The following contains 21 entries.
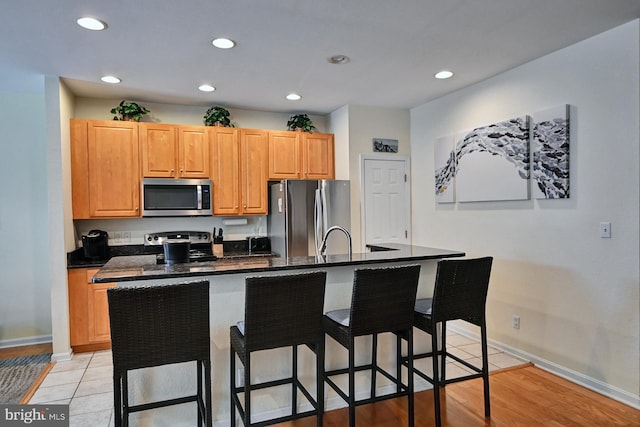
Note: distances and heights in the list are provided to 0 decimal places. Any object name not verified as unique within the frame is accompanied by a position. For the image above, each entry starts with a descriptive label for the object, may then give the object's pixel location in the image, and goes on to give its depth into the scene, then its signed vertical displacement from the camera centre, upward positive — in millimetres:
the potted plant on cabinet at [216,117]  4445 +1022
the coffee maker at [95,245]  3893 -388
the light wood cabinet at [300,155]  4707 +612
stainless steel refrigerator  4383 -123
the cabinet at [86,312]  3707 -1023
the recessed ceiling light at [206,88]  3883 +1194
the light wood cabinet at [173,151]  4176 +604
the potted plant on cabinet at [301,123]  4871 +1023
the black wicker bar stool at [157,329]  1778 -589
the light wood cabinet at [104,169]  3924 +390
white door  4809 +50
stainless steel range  4082 -414
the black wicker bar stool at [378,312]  2182 -632
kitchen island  2209 -740
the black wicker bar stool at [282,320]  1956 -607
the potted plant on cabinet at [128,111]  4121 +1018
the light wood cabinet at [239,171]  4445 +401
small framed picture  4840 +730
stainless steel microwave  4152 +94
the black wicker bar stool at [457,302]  2422 -650
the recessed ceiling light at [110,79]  3570 +1190
